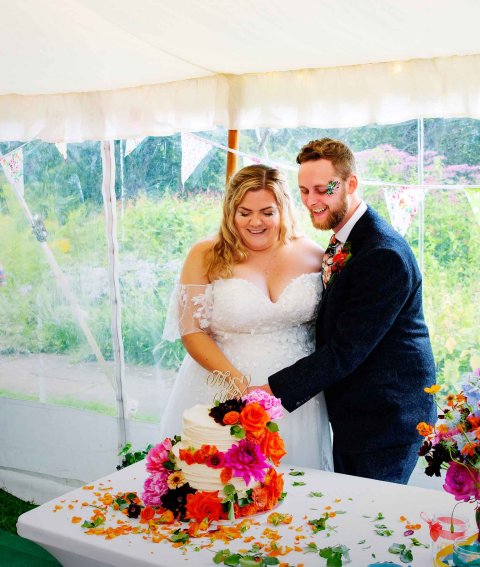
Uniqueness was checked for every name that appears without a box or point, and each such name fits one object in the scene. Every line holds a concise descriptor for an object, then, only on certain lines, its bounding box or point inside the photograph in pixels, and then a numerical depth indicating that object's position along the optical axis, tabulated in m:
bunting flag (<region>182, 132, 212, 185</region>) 4.05
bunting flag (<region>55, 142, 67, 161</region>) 4.56
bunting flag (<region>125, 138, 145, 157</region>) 4.35
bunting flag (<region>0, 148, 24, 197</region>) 4.77
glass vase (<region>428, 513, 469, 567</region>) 1.64
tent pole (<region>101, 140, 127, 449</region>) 4.36
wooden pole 3.76
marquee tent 2.68
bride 2.94
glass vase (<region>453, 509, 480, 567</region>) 1.55
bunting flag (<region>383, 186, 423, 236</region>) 3.43
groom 2.63
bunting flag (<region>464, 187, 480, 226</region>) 3.19
